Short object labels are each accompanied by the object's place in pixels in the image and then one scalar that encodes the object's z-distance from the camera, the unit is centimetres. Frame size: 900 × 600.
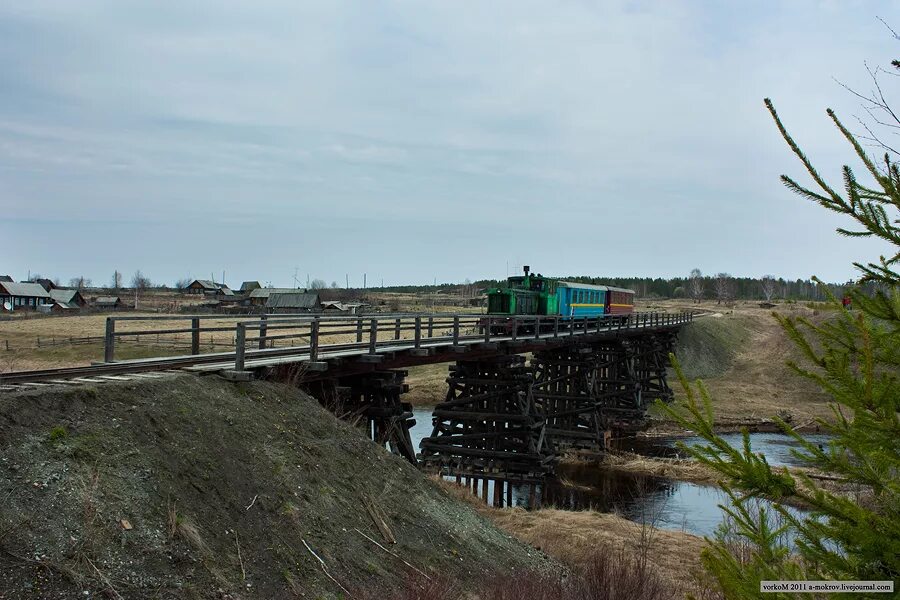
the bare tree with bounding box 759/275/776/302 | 13088
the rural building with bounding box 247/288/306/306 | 8691
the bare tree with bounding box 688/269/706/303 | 13216
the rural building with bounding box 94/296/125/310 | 8175
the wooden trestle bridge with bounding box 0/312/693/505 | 1220
